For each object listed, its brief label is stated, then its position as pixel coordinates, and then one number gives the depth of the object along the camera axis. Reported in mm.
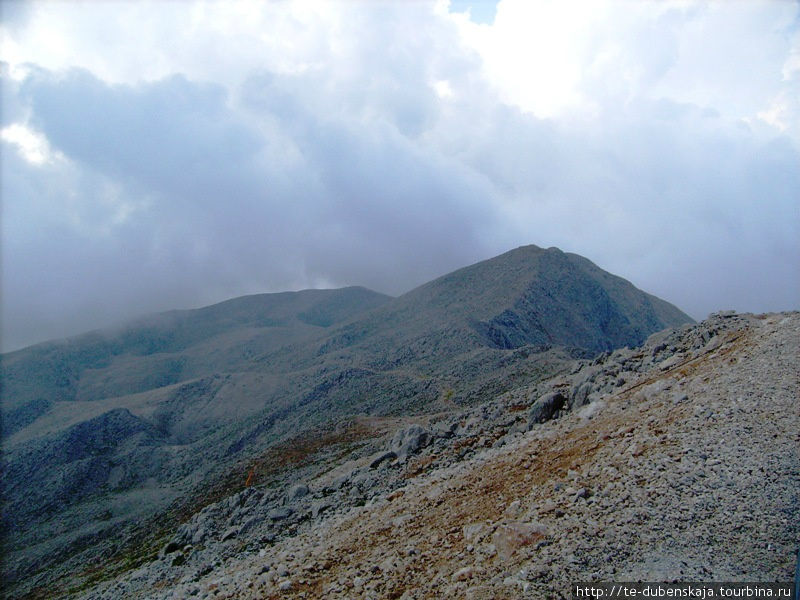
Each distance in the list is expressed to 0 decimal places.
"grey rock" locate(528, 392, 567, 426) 23547
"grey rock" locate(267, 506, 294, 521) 22859
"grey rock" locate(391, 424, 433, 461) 24953
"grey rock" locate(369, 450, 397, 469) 25234
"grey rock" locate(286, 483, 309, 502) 25995
